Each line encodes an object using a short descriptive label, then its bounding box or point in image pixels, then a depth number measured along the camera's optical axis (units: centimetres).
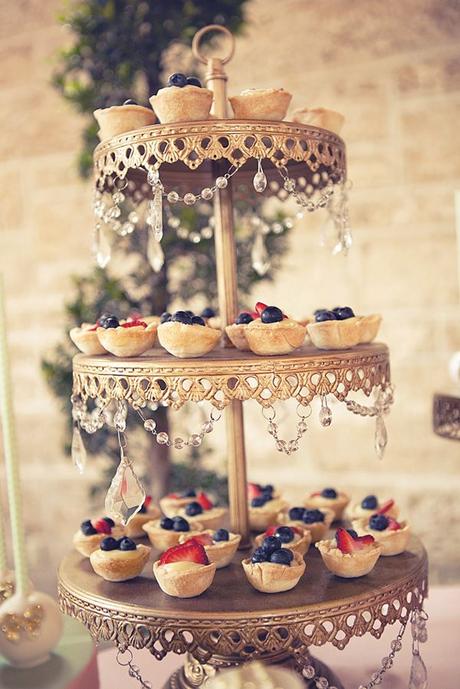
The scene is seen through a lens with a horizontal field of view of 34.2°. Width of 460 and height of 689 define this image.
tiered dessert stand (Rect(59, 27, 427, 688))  108
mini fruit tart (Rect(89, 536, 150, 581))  124
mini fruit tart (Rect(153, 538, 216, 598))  115
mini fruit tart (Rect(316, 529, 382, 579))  120
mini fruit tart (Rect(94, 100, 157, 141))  122
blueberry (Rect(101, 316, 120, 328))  120
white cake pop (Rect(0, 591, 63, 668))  88
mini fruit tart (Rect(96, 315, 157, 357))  117
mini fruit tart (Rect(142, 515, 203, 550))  136
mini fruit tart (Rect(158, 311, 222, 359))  112
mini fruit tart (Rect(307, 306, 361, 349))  118
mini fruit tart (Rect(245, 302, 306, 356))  112
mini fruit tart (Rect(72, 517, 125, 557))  136
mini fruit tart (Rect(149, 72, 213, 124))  115
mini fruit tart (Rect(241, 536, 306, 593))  115
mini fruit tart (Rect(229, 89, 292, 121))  120
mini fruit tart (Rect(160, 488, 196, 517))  154
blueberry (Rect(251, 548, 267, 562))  117
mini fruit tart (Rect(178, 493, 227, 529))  146
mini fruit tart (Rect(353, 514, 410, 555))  132
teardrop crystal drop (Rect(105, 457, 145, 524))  113
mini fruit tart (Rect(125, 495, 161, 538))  147
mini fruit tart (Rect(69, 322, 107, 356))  124
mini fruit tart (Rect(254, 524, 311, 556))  131
